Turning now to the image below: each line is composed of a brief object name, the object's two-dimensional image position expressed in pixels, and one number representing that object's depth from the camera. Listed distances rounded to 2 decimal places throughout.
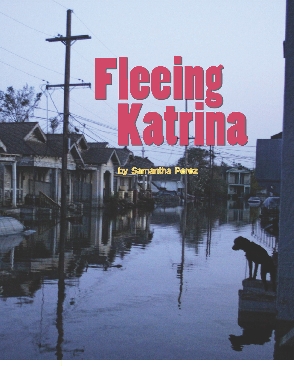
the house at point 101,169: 50.31
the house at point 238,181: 109.31
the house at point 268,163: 13.90
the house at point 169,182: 111.07
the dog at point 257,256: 11.28
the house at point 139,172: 59.75
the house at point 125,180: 57.49
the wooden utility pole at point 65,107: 16.48
